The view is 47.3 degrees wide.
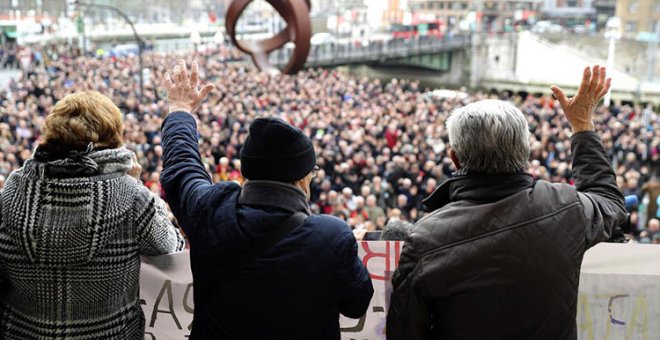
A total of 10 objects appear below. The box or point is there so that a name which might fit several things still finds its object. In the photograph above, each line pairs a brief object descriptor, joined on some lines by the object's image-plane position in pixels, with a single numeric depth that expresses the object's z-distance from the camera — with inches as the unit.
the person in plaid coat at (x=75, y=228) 75.4
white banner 99.7
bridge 1652.3
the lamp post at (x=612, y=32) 1004.8
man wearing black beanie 71.4
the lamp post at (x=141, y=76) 761.0
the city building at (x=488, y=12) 2864.2
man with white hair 68.7
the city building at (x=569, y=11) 3132.4
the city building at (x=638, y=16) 2167.8
